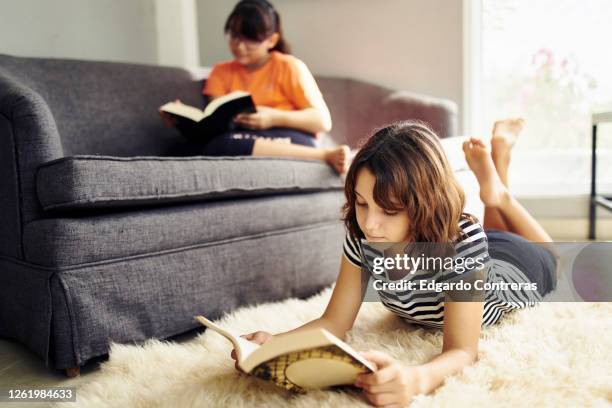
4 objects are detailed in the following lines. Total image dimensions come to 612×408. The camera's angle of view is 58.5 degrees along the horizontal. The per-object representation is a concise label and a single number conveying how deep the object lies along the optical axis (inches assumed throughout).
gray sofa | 43.4
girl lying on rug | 31.7
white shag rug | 31.8
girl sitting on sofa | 65.6
